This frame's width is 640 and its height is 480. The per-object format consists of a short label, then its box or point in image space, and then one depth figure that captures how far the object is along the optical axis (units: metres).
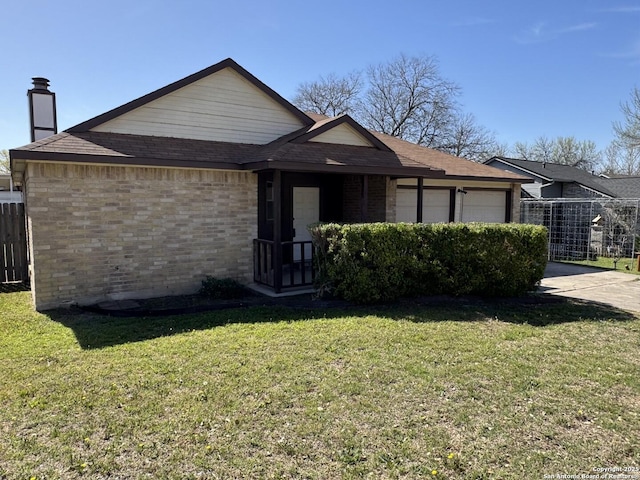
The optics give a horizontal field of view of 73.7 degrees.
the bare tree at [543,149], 44.44
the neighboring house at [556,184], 21.30
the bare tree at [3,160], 42.55
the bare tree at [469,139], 38.06
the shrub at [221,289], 8.27
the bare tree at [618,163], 37.12
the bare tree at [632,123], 22.45
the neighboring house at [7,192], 19.98
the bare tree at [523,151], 45.94
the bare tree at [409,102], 36.78
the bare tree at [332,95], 38.44
